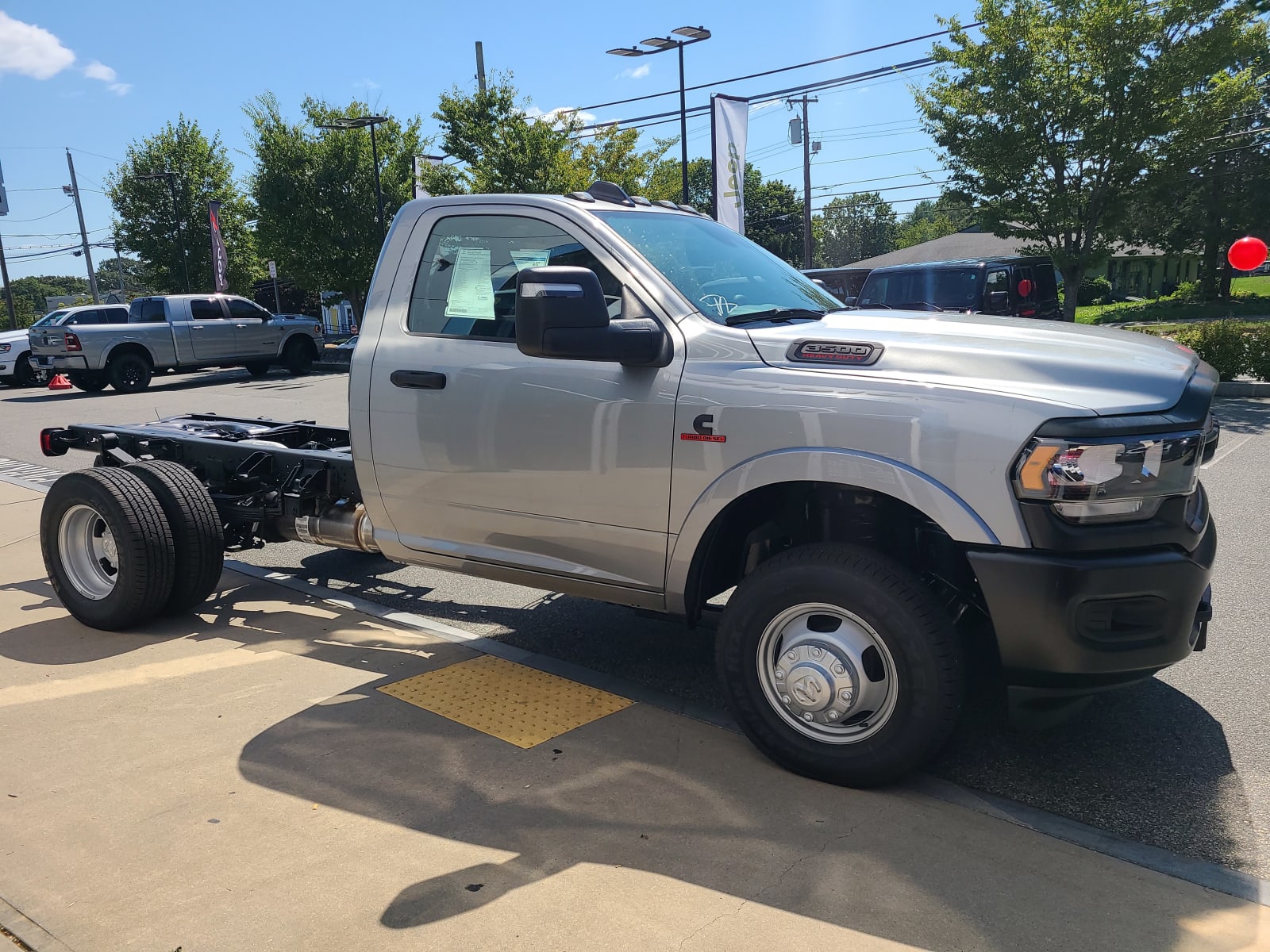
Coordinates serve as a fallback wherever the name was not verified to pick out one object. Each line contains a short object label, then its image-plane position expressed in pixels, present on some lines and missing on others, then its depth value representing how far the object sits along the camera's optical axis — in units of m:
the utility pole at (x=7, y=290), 43.12
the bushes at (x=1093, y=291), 49.25
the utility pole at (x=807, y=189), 48.75
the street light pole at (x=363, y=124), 27.64
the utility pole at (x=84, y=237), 58.14
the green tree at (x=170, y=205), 39.72
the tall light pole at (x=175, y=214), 38.75
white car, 22.69
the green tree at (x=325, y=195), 30.11
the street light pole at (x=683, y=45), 24.06
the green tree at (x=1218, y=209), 37.09
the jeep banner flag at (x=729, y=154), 23.05
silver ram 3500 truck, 2.93
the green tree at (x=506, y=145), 26.03
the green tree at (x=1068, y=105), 14.99
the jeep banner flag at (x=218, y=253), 34.34
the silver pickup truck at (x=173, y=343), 21.09
